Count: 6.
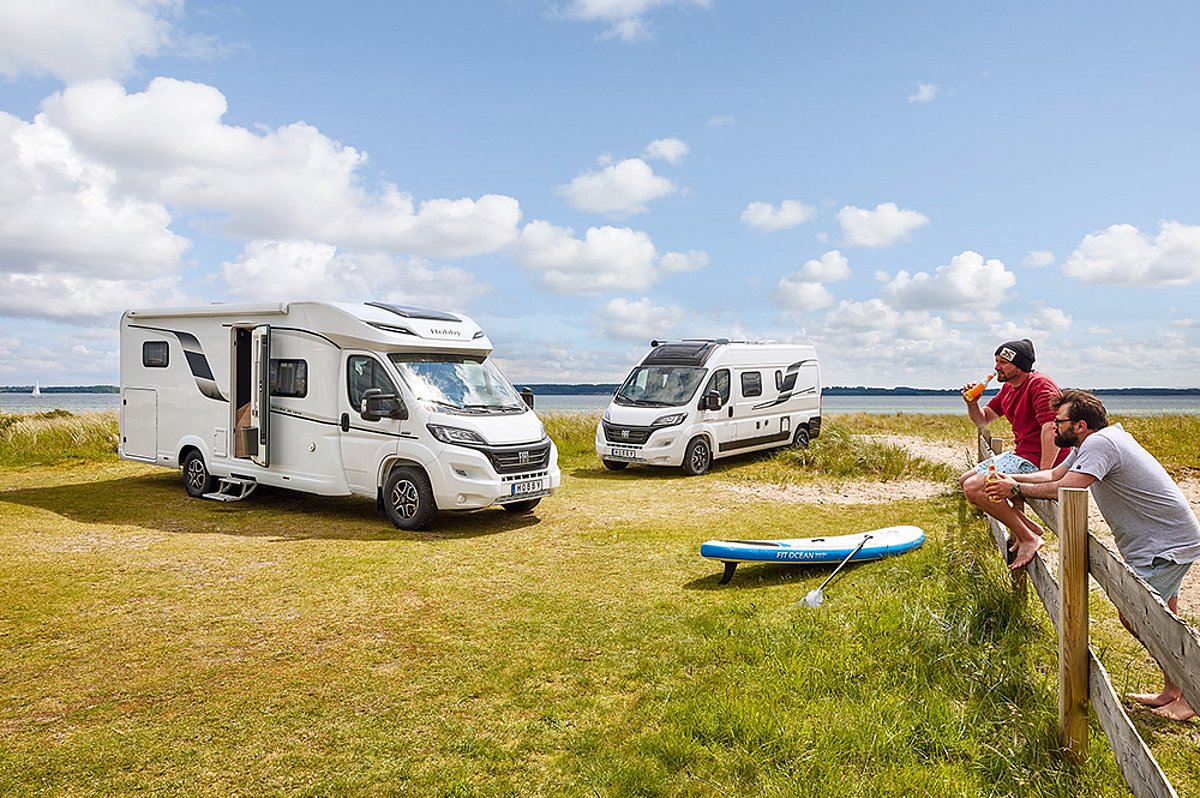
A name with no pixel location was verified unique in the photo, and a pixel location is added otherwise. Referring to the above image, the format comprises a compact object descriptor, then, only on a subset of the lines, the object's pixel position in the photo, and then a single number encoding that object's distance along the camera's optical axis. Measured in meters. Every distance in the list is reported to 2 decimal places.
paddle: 6.24
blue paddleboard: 7.25
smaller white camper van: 14.71
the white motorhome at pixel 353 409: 9.52
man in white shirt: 4.47
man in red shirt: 6.19
